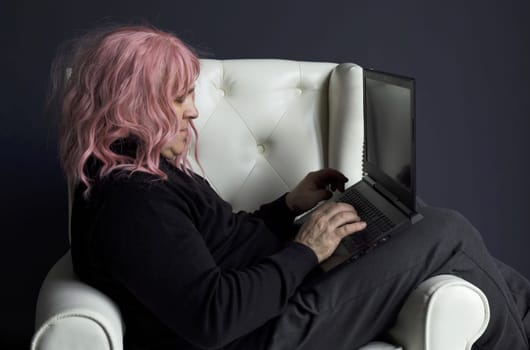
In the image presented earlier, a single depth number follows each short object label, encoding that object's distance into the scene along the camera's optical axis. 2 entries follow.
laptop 1.41
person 1.21
